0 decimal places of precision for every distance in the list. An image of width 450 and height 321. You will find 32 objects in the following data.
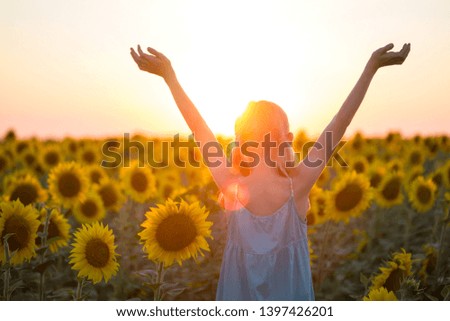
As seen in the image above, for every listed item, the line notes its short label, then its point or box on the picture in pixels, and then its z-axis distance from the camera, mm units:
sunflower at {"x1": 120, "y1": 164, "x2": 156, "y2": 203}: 8133
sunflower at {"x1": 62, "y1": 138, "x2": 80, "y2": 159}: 13255
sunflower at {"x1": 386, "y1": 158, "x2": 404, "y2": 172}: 9661
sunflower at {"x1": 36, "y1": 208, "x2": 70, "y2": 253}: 5059
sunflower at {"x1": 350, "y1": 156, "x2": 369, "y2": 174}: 9820
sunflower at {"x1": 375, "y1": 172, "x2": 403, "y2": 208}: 7961
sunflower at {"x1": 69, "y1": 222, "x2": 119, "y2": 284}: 4188
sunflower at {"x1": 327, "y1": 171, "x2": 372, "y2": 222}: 6777
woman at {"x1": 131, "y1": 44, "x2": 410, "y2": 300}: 3367
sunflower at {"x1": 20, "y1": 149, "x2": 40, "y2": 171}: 11031
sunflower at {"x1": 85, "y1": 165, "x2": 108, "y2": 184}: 8609
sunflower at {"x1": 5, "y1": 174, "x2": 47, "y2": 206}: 6273
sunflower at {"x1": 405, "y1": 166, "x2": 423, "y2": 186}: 9523
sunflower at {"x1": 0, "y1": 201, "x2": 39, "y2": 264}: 4359
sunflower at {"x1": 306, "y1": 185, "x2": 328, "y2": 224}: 6816
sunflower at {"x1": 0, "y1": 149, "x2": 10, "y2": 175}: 10625
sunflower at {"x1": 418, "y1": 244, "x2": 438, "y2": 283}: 5298
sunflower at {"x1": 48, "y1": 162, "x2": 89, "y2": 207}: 7285
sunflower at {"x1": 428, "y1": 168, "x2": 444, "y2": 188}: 8648
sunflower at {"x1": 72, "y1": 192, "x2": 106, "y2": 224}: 7191
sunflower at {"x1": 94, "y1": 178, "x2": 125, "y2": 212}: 7621
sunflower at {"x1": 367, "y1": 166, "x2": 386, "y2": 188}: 8289
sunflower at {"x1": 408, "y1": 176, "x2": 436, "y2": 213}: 7766
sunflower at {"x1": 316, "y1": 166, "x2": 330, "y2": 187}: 9256
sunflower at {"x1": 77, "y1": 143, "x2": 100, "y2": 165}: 11693
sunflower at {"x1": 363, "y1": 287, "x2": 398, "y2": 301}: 3764
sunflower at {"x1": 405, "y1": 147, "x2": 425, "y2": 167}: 11539
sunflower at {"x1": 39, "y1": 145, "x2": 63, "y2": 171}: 10952
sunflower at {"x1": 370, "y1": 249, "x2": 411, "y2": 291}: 4258
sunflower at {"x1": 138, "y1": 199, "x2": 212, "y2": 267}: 4125
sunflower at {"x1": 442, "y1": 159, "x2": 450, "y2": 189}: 8539
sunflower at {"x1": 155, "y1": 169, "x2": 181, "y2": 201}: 7947
